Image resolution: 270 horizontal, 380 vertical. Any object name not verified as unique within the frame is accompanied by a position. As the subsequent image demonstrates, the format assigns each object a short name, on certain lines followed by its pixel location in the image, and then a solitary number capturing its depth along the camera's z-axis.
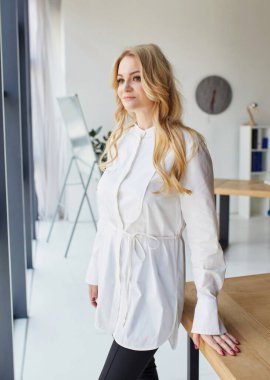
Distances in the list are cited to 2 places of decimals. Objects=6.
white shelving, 6.11
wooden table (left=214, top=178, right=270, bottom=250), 4.22
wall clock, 6.11
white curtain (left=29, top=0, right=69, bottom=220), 5.44
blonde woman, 1.22
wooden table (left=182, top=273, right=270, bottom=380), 0.98
